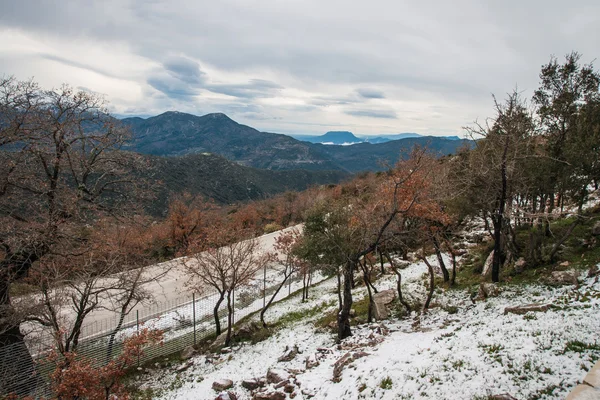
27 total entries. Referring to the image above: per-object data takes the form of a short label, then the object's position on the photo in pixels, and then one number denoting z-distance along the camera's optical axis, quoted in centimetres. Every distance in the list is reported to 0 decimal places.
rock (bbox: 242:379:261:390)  1098
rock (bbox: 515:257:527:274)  1599
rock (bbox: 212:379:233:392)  1144
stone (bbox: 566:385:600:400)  576
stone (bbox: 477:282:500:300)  1448
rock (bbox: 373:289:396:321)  1588
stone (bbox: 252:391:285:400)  977
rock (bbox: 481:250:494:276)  1746
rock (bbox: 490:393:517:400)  683
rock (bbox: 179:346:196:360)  1565
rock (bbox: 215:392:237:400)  1037
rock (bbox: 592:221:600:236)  1602
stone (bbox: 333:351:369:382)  1006
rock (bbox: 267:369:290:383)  1078
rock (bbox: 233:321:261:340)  1712
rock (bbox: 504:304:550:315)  1106
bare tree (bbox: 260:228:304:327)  2097
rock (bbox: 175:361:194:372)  1439
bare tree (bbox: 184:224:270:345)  1672
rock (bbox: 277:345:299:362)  1293
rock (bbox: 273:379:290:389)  1029
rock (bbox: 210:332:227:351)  1648
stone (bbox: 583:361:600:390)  608
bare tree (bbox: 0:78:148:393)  1042
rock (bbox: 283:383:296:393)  999
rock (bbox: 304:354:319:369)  1149
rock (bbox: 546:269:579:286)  1267
